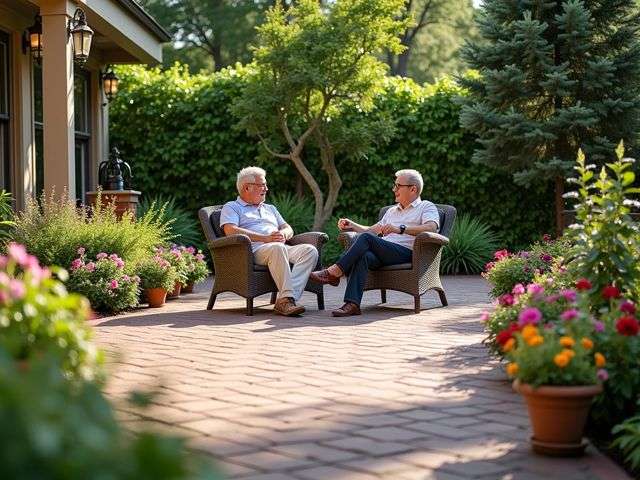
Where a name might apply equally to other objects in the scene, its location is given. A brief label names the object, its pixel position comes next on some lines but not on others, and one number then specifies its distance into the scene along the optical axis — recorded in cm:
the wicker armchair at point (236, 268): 721
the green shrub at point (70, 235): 733
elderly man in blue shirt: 719
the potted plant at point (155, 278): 779
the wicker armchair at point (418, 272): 739
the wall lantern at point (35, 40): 917
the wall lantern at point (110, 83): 1177
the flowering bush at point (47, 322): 210
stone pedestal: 988
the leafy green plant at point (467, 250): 1198
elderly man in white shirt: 726
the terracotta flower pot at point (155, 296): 785
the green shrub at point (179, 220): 1191
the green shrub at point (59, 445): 121
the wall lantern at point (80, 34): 823
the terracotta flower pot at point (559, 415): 306
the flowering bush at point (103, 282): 706
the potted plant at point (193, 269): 902
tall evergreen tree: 1152
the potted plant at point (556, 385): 307
